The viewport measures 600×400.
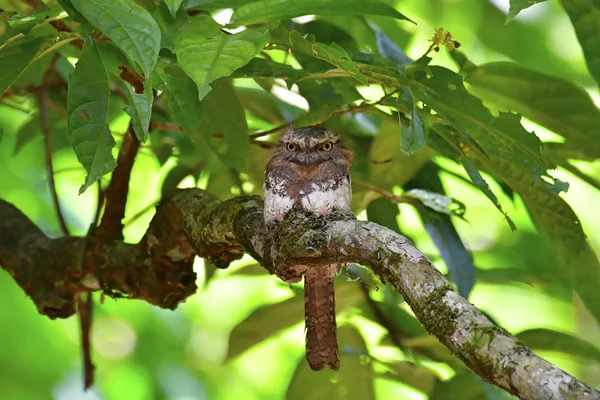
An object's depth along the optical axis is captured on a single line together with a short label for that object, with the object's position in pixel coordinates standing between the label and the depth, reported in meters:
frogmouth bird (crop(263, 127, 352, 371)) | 4.76
